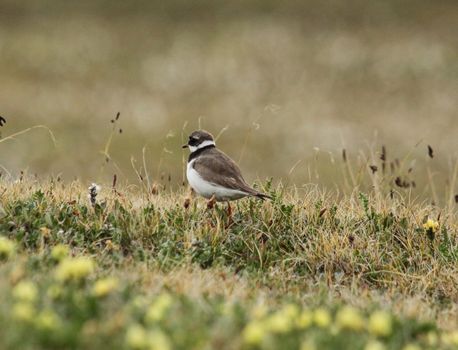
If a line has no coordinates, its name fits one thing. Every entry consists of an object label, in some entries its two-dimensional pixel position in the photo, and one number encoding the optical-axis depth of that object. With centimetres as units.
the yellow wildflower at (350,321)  845
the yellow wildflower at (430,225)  1622
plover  1634
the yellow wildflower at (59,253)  1014
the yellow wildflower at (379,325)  833
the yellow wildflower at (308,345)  773
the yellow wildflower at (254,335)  774
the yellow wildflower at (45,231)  1396
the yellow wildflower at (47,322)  781
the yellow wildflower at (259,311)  916
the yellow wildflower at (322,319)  874
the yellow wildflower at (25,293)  835
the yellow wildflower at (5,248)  949
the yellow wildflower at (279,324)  812
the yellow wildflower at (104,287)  888
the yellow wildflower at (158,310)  839
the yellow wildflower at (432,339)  959
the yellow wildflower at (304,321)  867
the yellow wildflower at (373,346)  775
